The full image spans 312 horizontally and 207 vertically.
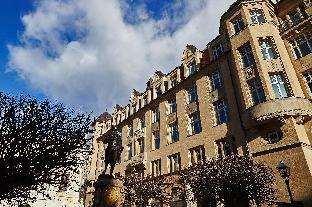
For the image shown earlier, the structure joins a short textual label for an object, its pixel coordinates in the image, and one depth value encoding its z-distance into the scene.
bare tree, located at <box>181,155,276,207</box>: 18.16
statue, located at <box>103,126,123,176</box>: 15.41
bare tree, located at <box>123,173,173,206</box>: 27.11
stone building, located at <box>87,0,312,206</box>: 21.02
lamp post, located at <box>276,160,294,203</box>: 14.67
